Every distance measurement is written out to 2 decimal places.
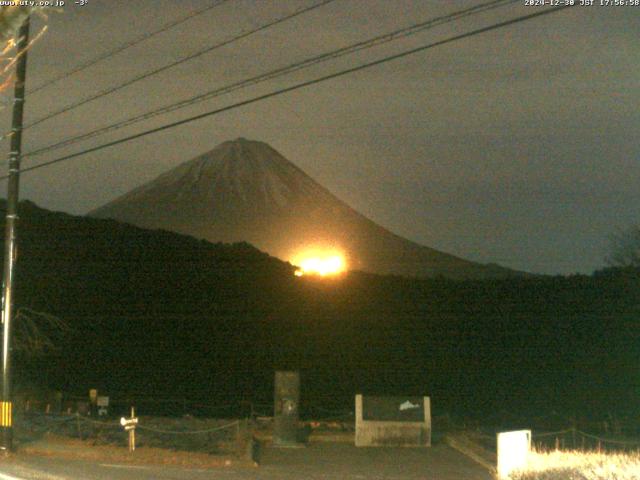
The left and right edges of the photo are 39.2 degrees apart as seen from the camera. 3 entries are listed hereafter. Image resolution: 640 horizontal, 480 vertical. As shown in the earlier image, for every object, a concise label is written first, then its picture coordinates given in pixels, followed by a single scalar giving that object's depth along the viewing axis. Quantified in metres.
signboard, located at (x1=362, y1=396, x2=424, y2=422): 25.86
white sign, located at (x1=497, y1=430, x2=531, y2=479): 13.99
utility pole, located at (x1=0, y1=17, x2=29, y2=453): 19.11
